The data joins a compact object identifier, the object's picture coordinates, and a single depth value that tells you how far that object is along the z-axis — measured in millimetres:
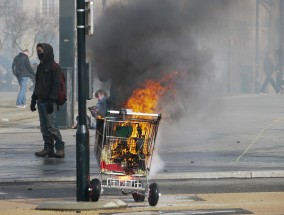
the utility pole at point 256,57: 74644
